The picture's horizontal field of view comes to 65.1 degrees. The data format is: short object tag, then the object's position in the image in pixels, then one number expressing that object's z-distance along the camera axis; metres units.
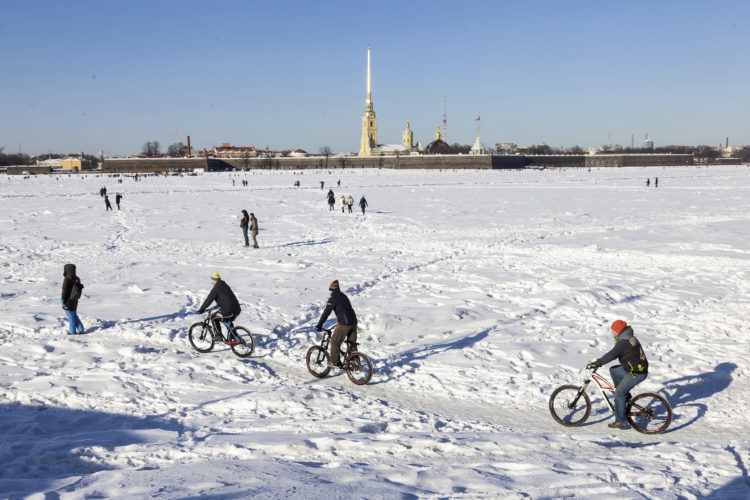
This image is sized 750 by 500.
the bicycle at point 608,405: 6.93
